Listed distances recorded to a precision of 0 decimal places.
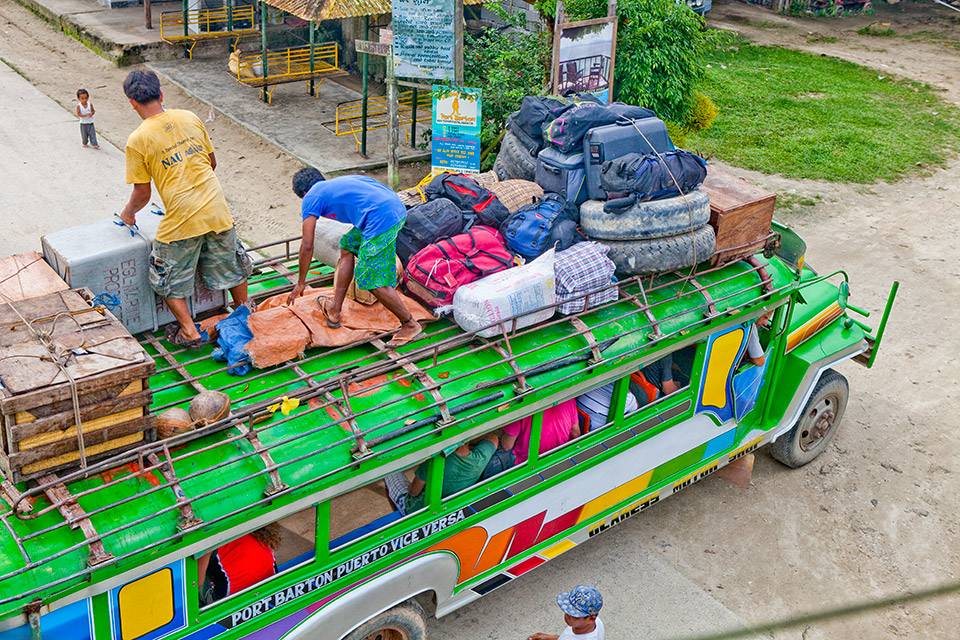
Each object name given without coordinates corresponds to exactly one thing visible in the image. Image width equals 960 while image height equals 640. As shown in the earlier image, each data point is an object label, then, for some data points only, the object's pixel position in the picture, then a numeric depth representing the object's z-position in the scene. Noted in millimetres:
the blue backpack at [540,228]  5609
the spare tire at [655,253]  5672
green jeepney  3711
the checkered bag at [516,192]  6098
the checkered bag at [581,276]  5367
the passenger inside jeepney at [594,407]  5602
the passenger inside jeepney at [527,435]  5148
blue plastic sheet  4734
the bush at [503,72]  11609
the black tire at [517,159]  6586
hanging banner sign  10727
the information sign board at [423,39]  10680
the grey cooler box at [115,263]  4637
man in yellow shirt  4871
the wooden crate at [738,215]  6000
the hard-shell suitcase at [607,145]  5840
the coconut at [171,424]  4199
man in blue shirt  5137
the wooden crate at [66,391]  3682
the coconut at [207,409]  4199
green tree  11703
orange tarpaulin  4781
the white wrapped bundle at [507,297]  5070
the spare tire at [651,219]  5621
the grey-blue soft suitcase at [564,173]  5934
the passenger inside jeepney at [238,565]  4203
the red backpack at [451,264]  5285
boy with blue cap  4367
